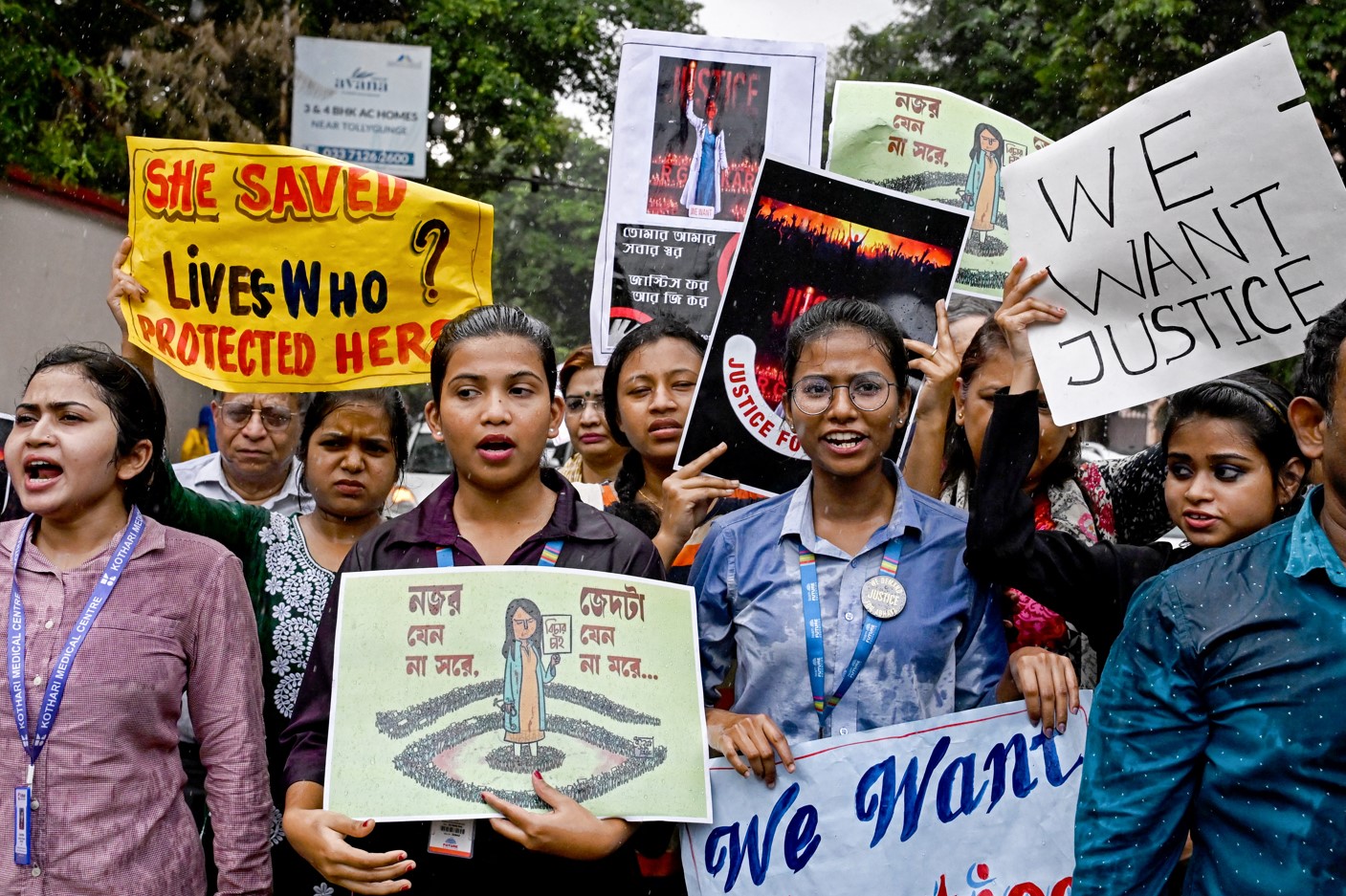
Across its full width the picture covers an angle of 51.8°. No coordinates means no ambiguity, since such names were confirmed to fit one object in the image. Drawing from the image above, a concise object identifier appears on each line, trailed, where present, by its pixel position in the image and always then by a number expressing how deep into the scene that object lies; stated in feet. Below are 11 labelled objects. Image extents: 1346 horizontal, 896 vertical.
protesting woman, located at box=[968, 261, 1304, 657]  9.43
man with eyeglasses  15.10
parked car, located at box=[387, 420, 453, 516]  40.91
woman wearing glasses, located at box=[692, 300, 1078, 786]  9.35
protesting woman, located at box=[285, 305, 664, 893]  8.34
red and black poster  11.73
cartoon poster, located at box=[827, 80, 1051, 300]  14.79
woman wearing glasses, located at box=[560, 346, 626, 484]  17.03
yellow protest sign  13.02
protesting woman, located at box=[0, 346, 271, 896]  8.92
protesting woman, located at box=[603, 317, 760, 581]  12.54
